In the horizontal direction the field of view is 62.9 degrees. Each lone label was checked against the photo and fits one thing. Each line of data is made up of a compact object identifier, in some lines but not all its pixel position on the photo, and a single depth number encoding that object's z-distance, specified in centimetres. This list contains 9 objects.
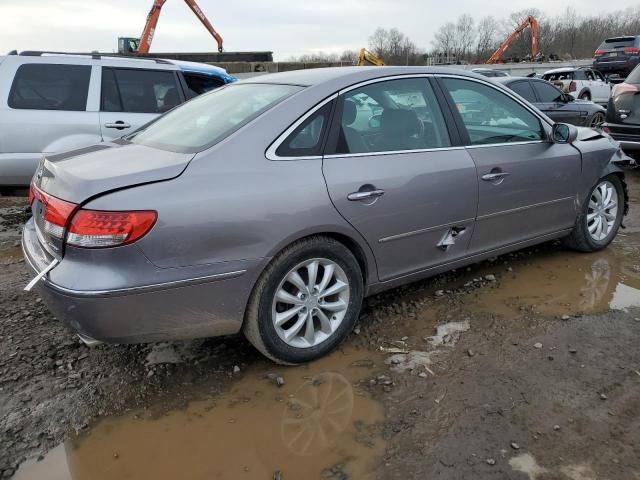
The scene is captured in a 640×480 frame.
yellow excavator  1883
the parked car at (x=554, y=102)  961
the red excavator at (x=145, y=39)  2677
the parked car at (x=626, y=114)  760
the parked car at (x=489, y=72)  1804
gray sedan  237
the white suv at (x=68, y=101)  531
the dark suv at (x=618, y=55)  2098
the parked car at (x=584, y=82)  1667
